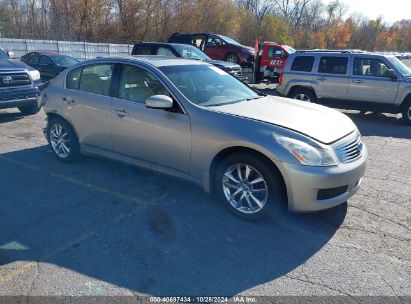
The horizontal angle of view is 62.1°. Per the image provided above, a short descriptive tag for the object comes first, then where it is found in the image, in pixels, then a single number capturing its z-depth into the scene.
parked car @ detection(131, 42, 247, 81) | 12.14
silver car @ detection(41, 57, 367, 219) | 3.36
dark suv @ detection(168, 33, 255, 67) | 16.02
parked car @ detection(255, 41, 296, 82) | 14.98
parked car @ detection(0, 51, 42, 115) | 7.77
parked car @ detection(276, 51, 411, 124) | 8.61
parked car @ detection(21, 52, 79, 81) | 13.80
